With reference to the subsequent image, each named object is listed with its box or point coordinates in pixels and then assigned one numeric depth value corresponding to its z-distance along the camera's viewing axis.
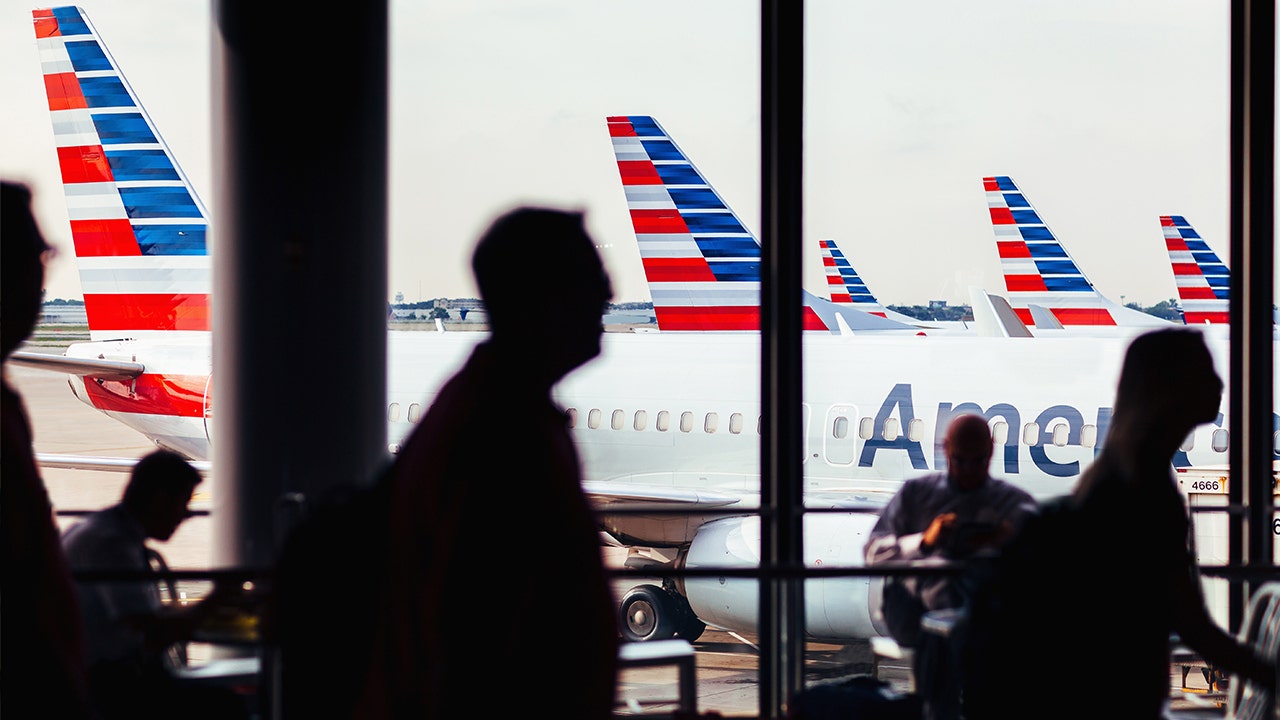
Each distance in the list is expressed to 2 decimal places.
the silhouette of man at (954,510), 5.85
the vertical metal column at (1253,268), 7.94
